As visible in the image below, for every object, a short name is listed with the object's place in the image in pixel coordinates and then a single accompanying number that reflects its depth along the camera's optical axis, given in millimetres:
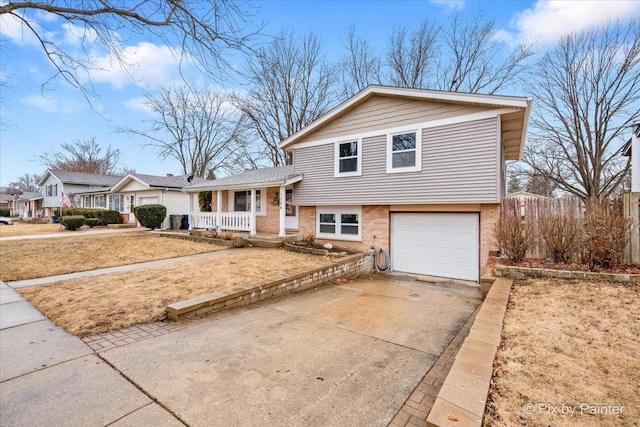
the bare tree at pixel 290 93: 24391
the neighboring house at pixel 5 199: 56231
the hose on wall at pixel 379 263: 11032
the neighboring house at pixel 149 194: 21811
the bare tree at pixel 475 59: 21094
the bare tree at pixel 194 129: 31230
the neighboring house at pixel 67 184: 31484
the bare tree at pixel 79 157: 42844
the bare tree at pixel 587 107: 17047
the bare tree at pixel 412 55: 22859
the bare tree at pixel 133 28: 4094
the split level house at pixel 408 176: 8883
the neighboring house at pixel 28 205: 39809
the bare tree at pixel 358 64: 24125
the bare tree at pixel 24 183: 63625
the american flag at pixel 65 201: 21783
